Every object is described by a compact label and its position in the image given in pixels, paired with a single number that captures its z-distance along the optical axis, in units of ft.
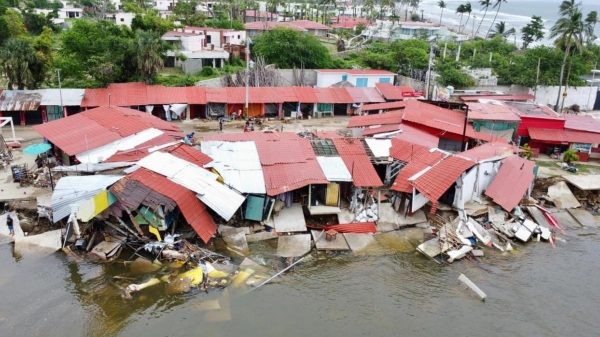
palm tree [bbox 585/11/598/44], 163.07
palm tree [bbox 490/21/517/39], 295.48
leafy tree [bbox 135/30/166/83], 136.05
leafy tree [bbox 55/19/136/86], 135.85
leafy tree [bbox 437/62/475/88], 166.40
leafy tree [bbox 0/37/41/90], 123.54
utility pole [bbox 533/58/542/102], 163.94
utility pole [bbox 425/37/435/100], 124.47
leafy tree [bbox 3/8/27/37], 182.91
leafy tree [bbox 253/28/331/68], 180.24
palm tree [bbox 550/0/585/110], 150.30
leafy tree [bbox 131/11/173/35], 175.94
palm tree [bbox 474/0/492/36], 276.82
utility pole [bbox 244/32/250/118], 138.62
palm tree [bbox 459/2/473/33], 280.10
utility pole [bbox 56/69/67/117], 125.27
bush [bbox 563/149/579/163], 112.98
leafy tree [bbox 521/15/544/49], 263.49
